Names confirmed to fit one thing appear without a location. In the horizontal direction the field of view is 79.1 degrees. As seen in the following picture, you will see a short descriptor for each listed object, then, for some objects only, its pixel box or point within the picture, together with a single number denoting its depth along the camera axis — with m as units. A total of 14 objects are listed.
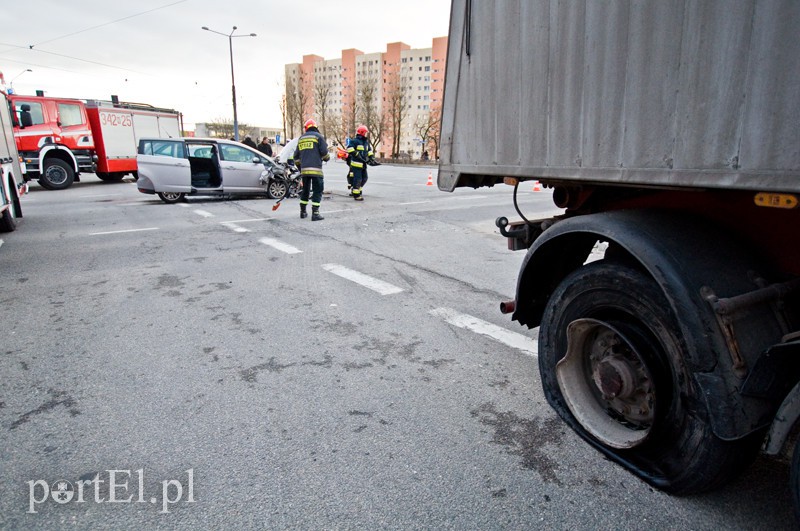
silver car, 12.56
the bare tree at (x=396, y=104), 54.88
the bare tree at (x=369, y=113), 54.47
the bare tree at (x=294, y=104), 60.84
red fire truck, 16.02
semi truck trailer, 1.68
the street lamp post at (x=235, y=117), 31.89
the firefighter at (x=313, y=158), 10.01
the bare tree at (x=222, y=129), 63.45
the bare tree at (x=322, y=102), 61.81
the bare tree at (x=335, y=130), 64.12
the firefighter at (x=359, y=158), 13.71
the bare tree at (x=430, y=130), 54.91
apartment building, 56.75
